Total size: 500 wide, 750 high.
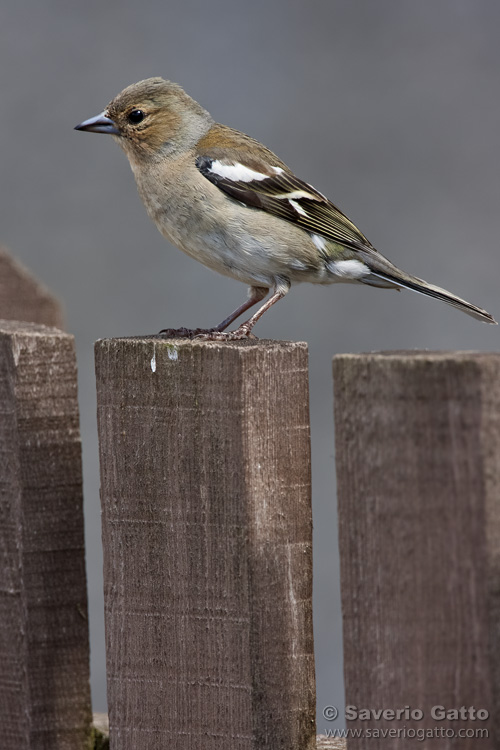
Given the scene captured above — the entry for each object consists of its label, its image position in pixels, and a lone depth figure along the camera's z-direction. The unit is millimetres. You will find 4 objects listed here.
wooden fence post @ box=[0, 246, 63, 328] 3858
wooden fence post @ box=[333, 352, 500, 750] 2771
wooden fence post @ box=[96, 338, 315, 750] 3713
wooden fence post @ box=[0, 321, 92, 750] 3789
